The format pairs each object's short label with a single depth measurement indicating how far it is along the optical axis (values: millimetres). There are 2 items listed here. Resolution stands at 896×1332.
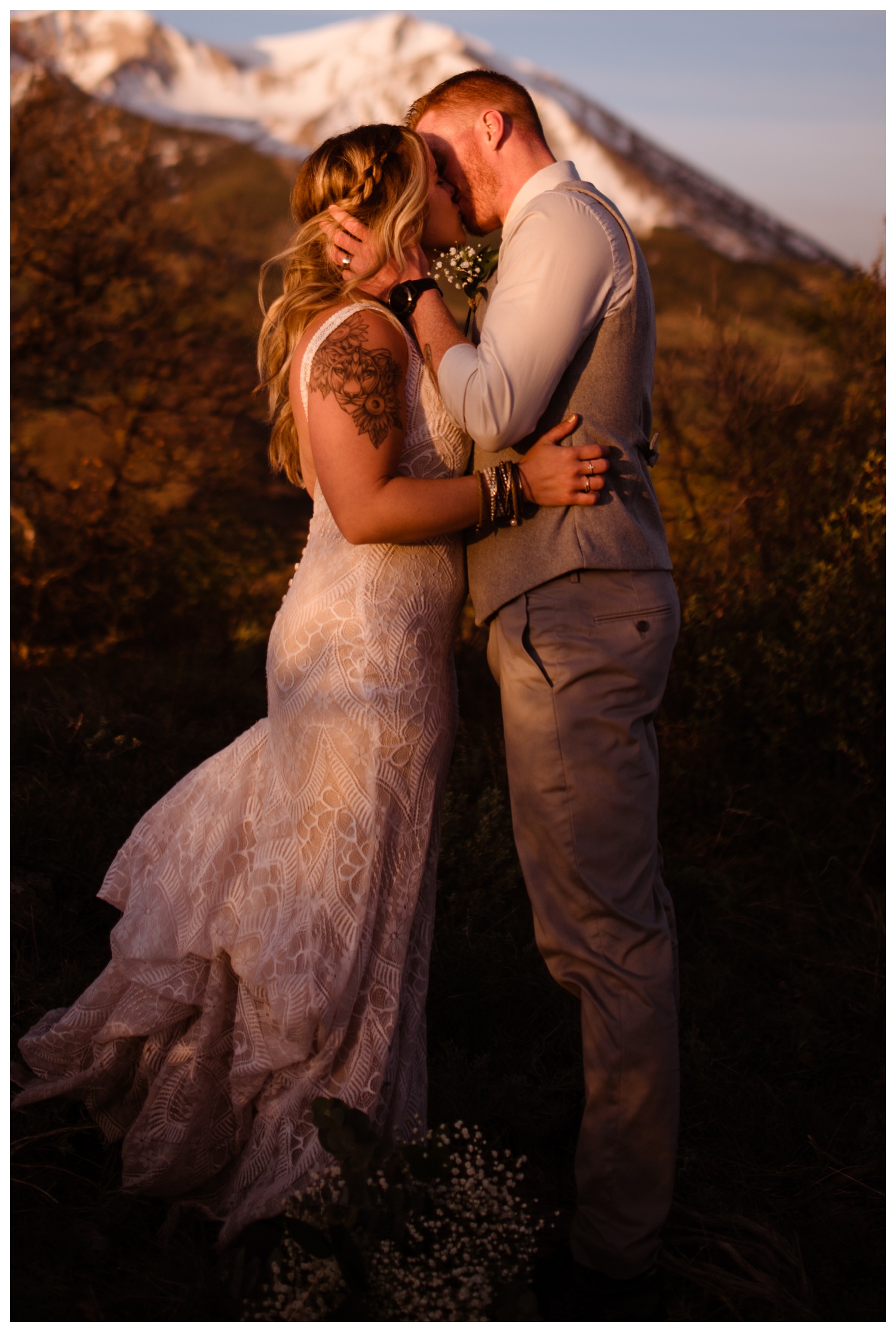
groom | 2207
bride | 2254
